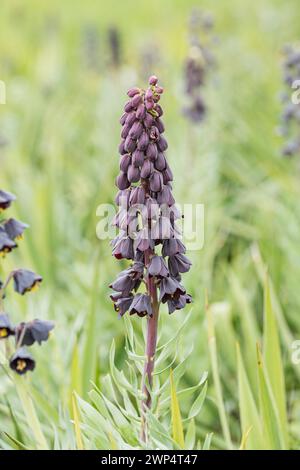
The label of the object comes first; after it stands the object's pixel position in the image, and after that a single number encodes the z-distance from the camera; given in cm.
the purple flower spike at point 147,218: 133
